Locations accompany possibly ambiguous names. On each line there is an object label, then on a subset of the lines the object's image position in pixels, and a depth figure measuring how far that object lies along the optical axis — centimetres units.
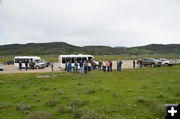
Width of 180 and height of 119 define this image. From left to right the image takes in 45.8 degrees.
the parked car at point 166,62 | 4197
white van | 4508
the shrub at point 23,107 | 996
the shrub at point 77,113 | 861
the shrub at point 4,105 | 1046
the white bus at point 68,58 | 3759
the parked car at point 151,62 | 4101
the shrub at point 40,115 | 822
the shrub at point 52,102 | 1087
